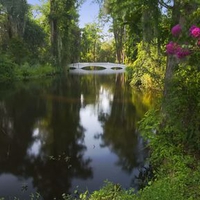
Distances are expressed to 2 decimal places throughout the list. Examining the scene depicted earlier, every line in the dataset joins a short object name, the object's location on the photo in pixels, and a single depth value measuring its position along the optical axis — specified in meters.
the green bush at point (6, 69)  24.77
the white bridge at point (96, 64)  47.62
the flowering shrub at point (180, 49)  4.54
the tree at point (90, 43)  60.97
